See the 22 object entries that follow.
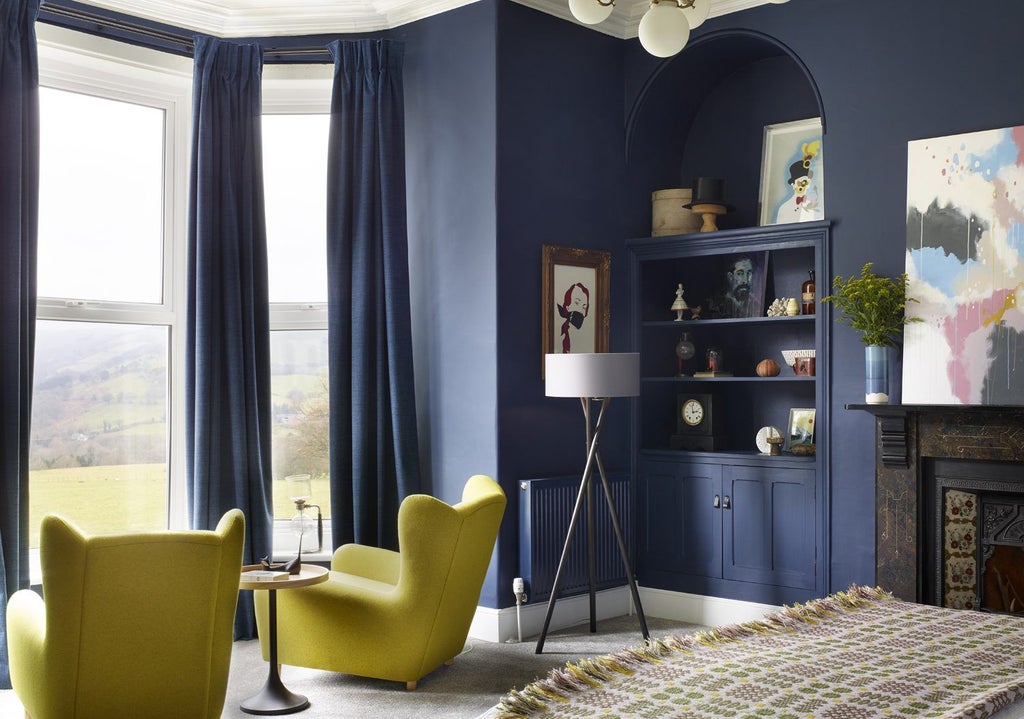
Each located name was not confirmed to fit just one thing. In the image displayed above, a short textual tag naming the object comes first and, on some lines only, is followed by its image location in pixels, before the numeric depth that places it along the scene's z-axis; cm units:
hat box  598
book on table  416
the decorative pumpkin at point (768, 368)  557
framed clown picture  558
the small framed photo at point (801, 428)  548
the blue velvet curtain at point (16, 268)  458
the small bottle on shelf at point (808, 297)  538
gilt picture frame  553
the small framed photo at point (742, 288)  572
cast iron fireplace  451
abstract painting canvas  456
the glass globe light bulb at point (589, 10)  294
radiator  534
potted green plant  479
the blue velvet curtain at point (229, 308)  521
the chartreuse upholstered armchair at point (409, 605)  428
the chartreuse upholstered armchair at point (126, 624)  336
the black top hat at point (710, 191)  577
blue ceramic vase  480
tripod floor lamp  488
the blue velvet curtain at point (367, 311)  545
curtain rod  501
